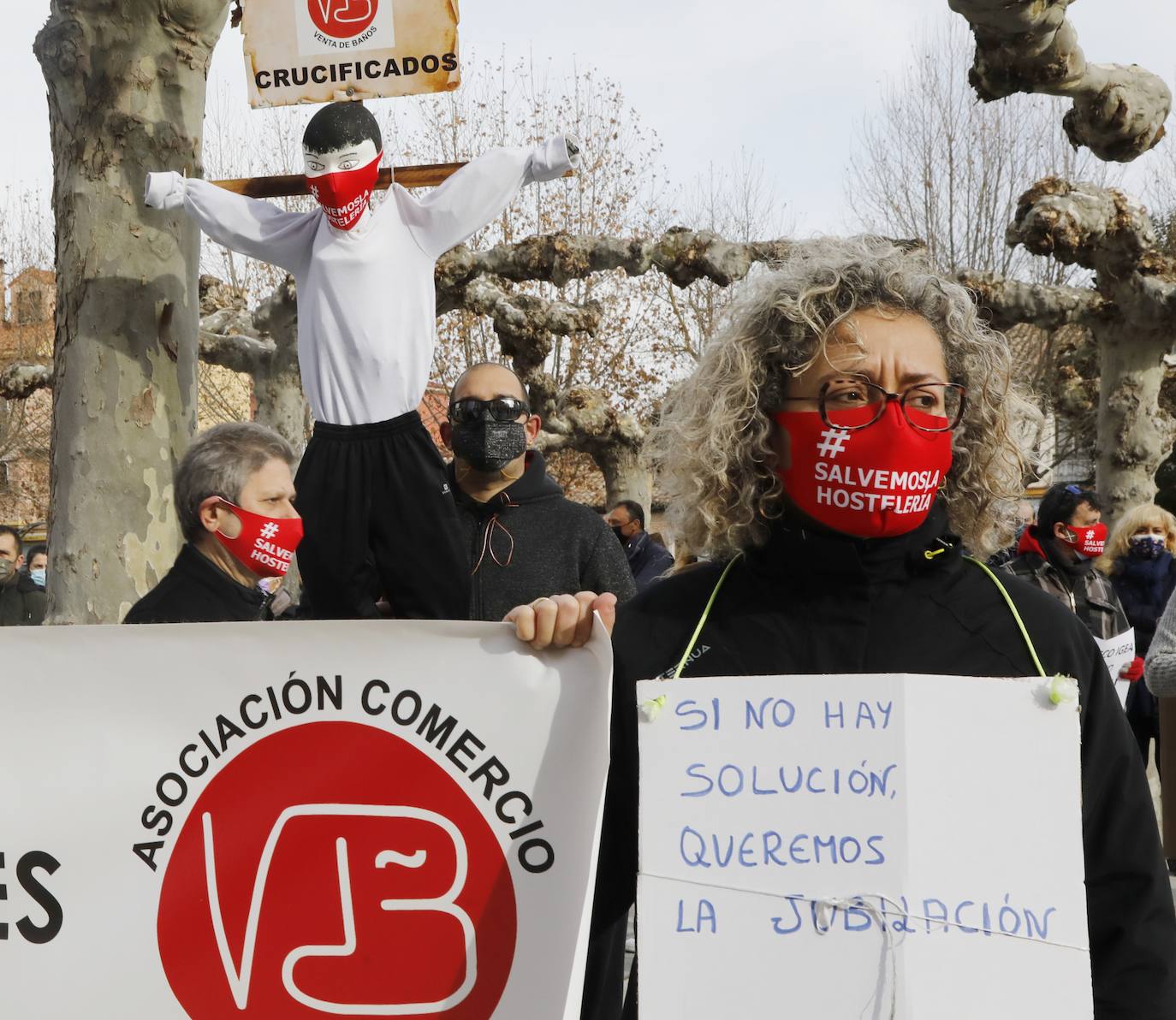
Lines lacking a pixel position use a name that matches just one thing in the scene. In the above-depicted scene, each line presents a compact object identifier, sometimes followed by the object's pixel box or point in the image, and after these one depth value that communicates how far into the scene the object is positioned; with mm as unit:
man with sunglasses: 4207
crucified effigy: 3688
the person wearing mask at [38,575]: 9742
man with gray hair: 3211
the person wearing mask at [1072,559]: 6512
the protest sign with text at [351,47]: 3943
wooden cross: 3924
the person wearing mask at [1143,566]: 7547
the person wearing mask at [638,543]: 8875
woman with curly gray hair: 1777
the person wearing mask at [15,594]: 9586
